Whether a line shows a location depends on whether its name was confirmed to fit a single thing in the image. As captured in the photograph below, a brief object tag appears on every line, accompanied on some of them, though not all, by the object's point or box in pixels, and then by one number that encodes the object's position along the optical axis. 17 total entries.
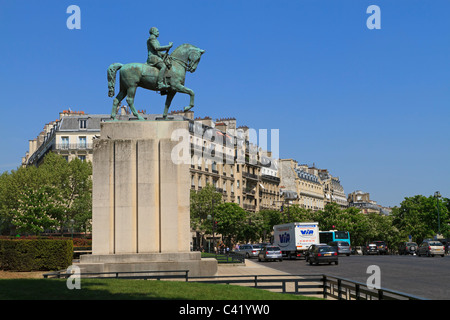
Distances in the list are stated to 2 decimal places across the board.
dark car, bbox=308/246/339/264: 40.35
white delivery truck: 56.62
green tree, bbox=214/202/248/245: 85.12
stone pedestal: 22.00
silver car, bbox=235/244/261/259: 65.28
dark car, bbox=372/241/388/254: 74.94
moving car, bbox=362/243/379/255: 74.94
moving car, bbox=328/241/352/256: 61.00
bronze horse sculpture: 23.00
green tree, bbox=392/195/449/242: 100.44
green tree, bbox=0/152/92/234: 62.09
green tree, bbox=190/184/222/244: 79.81
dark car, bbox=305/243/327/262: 42.27
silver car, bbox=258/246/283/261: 52.44
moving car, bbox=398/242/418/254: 71.41
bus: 67.94
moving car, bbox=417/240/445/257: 55.19
